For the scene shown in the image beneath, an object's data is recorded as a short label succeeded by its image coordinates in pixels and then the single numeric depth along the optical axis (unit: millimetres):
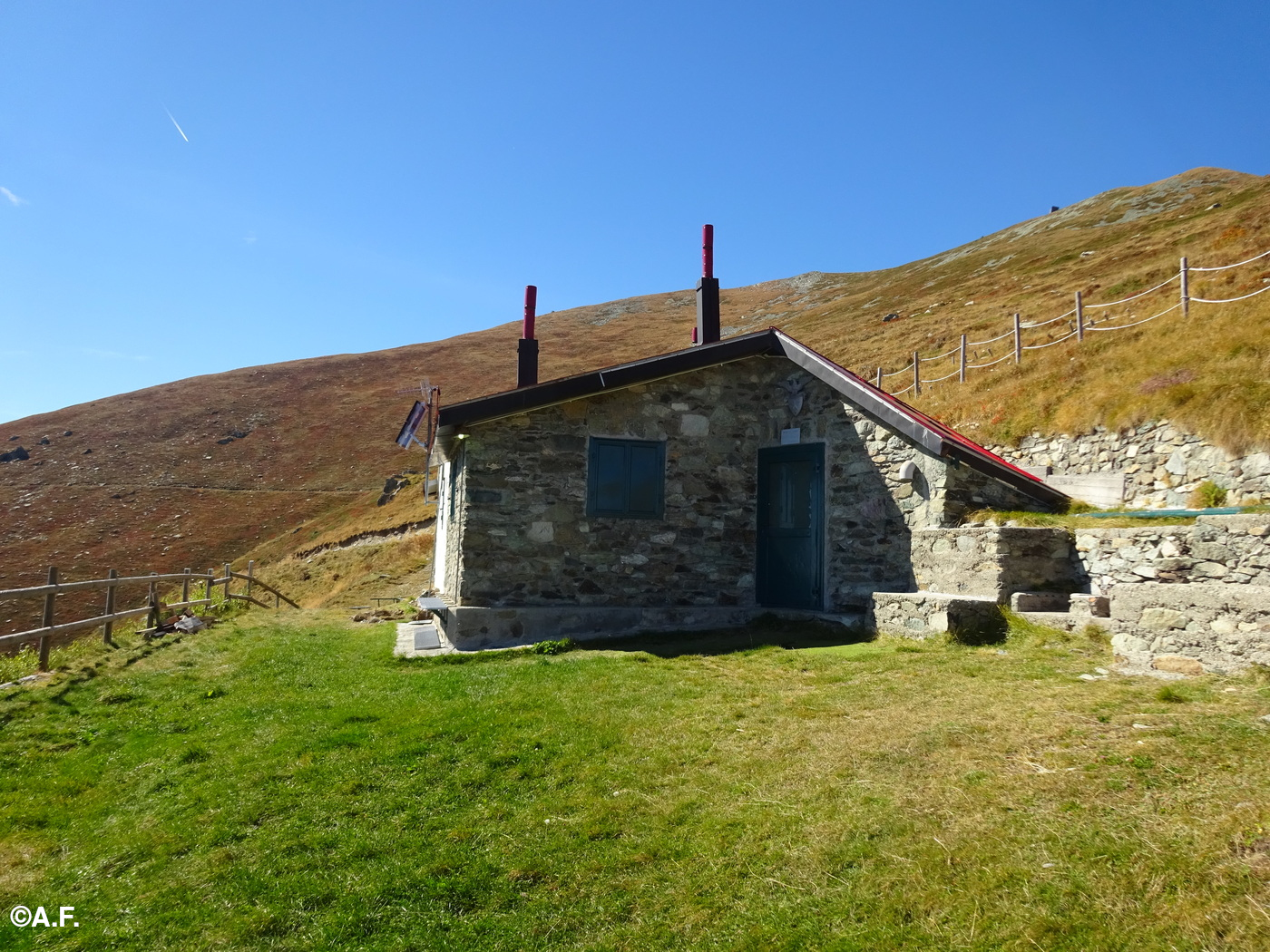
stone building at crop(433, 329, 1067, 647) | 10625
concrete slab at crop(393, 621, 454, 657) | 10562
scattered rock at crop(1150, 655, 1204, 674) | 6681
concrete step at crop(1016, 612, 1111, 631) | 8039
